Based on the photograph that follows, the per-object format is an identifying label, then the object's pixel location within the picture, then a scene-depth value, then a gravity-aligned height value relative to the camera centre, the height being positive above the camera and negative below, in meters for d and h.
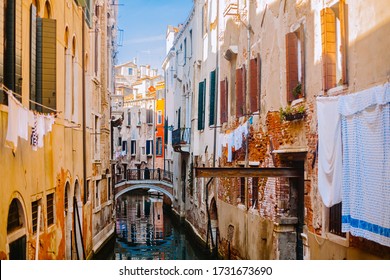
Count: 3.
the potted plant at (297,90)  7.70 +0.87
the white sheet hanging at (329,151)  6.05 +0.03
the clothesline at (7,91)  5.92 +0.71
